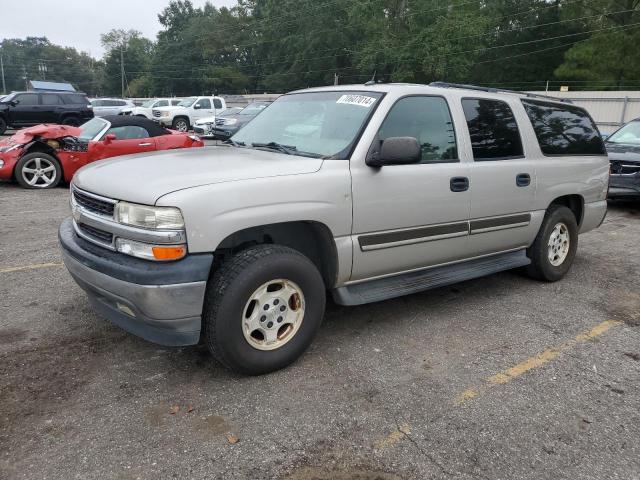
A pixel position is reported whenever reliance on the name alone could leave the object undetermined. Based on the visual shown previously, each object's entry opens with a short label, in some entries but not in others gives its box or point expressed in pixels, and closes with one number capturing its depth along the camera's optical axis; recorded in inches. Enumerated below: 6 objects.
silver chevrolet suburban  117.4
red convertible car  389.1
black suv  797.2
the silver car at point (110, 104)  1111.6
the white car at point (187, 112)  1042.1
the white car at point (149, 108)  1081.4
